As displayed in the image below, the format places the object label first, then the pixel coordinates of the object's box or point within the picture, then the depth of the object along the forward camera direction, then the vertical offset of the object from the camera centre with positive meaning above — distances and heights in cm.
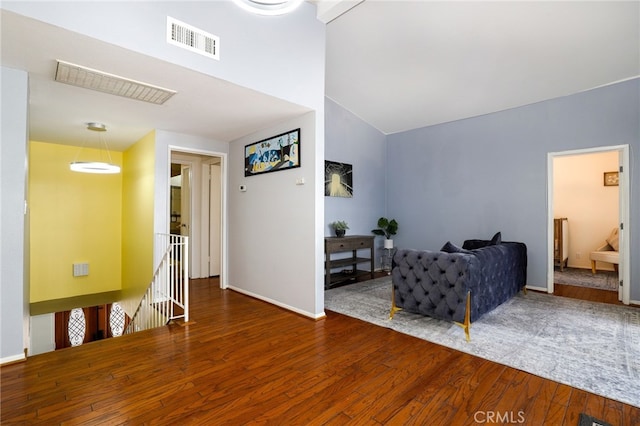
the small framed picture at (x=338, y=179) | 568 +66
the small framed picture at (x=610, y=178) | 621 +73
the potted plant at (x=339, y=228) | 552 -27
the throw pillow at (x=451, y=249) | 333 -40
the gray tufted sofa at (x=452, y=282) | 305 -75
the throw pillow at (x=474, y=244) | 478 -49
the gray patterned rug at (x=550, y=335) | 234 -124
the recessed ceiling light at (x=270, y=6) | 173 +121
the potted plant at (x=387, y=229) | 636 -34
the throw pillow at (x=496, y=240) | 439 -39
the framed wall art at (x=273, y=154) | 388 +83
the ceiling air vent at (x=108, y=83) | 257 +121
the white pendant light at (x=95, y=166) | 393 +63
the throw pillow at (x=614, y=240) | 586 -51
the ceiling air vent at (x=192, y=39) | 252 +152
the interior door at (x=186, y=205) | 607 +16
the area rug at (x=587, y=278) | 517 -121
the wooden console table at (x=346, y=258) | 502 -83
